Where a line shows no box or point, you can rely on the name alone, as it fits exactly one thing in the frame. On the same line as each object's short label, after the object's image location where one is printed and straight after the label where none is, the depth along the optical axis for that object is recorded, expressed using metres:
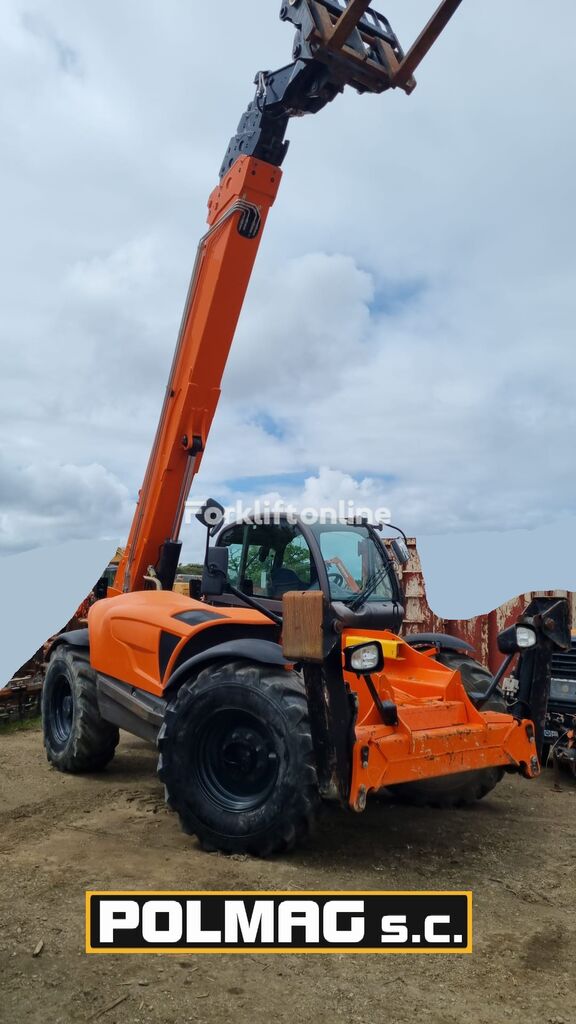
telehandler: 4.30
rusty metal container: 8.21
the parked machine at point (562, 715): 6.56
